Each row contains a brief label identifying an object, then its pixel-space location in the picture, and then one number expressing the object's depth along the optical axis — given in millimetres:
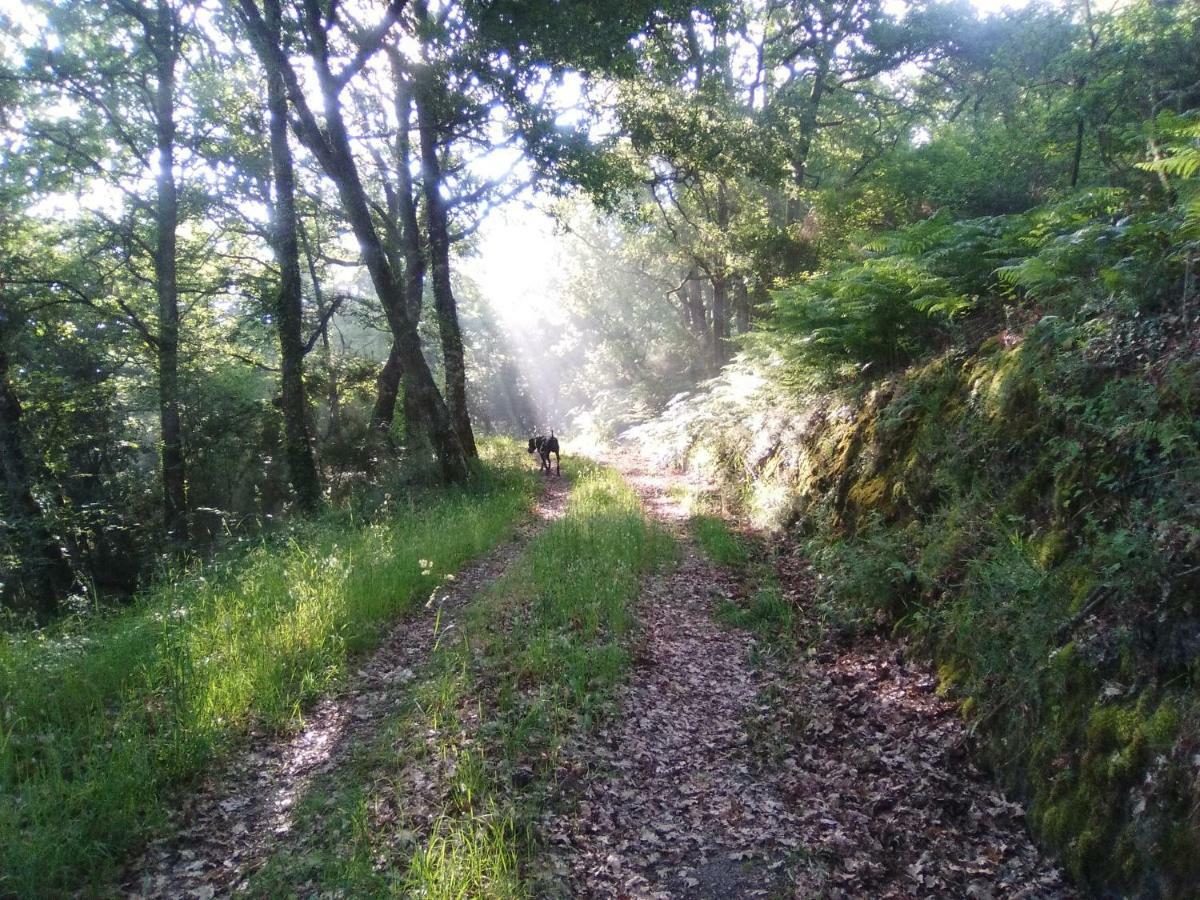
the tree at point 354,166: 10617
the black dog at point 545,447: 16491
